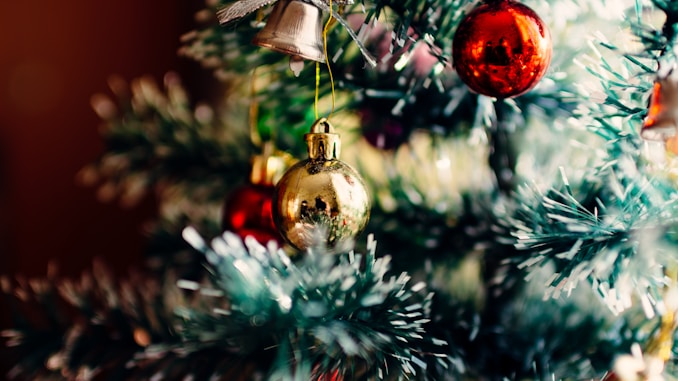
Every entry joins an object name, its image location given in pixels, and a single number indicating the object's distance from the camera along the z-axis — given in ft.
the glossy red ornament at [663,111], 0.98
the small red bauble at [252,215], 1.49
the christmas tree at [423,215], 1.04
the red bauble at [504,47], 1.15
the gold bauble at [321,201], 1.14
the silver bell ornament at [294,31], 1.13
